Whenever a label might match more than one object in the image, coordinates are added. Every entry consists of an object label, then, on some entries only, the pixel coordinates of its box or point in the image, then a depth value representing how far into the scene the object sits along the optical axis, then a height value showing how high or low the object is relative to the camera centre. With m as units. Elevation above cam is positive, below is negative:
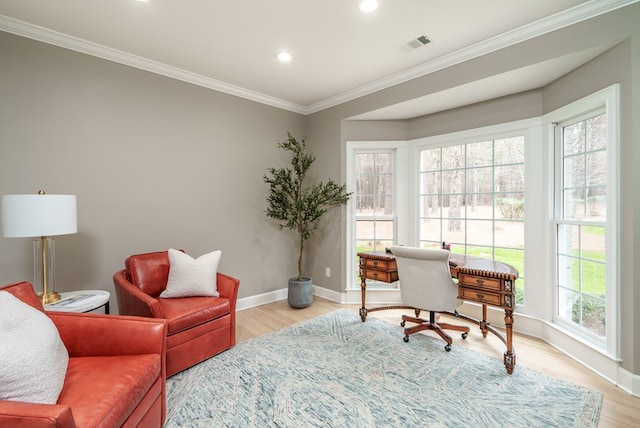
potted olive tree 3.76 +0.15
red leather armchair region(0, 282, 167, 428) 1.18 -0.78
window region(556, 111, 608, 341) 2.42 -0.09
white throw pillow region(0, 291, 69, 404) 1.10 -0.58
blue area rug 1.82 -1.25
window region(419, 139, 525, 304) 3.16 +0.16
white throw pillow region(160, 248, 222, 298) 2.61 -0.57
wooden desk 2.31 -0.59
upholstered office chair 2.56 -0.64
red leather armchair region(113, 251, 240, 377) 2.22 -0.76
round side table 2.03 -0.64
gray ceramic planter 3.74 -1.02
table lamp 1.90 -0.04
